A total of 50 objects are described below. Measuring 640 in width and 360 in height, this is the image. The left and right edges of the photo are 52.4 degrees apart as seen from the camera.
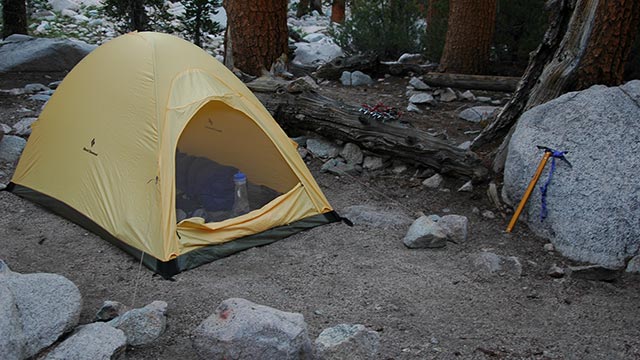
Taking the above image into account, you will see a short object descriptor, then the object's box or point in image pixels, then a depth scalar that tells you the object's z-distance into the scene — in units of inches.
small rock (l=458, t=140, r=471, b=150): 245.0
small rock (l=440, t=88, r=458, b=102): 332.2
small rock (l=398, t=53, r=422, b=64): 412.5
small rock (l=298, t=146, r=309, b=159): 267.2
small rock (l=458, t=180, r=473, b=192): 225.0
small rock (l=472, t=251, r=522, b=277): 175.0
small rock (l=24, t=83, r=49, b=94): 339.0
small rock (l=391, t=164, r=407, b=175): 246.2
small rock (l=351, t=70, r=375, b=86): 360.2
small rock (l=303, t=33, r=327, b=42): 551.2
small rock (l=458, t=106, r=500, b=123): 296.7
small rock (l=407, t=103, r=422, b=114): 311.9
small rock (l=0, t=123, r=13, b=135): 274.8
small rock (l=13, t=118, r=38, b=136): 277.0
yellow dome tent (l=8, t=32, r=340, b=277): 181.3
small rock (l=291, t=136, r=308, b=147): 272.8
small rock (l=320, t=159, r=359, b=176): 251.0
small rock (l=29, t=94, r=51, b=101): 325.6
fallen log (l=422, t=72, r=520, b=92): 326.0
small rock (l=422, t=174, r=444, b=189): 232.8
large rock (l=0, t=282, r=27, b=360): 115.7
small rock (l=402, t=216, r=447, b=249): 188.1
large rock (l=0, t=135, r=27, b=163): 253.8
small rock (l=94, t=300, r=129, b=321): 143.6
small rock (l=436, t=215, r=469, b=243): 195.0
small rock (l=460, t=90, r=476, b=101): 331.9
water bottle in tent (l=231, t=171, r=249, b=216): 203.9
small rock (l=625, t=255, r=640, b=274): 170.7
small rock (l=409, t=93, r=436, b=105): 323.6
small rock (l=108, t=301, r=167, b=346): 135.7
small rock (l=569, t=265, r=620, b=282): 170.6
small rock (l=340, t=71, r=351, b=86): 361.1
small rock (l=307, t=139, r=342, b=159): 262.4
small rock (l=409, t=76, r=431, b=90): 340.2
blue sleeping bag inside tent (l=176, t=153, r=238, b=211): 207.7
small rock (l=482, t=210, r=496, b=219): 210.8
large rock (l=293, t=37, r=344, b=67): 427.8
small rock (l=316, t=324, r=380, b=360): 132.2
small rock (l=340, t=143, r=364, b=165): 255.8
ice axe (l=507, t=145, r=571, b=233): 191.6
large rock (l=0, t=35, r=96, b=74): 376.5
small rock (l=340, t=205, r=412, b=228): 205.9
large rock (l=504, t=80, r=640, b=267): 175.6
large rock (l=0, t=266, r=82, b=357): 126.9
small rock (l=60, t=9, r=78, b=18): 641.2
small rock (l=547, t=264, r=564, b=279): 173.6
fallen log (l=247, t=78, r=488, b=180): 229.5
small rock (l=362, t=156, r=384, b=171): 251.6
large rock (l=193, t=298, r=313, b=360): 123.0
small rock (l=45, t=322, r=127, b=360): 121.7
